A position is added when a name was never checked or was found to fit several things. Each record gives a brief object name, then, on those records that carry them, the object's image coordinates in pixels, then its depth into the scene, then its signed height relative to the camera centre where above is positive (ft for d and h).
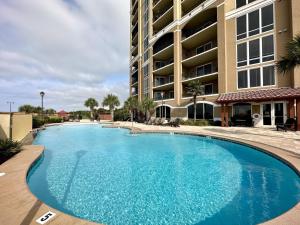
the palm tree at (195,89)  76.02 +11.23
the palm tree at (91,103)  159.77 +11.02
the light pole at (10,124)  38.04 -1.96
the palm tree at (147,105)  96.27 +5.40
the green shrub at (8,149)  23.95 -4.95
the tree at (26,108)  191.91 +8.23
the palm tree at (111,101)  143.64 +11.44
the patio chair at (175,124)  73.14 -3.88
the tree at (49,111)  218.11 +5.47
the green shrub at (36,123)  76.10 -3.48
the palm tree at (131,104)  110.87 +7.01
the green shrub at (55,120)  109.70 -2.97
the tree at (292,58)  35.06 +11.71
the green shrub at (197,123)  74.55 -3.60
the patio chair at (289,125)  49.83 -3.12
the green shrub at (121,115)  132.36 -0.02
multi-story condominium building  58.59 +24.22
